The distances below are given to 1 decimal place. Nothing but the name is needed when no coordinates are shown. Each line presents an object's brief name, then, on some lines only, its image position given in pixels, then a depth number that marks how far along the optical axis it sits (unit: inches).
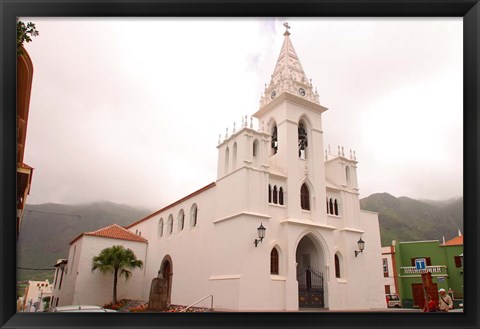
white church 492.1
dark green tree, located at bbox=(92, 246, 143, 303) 680.4
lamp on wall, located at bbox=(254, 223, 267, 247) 479.9
